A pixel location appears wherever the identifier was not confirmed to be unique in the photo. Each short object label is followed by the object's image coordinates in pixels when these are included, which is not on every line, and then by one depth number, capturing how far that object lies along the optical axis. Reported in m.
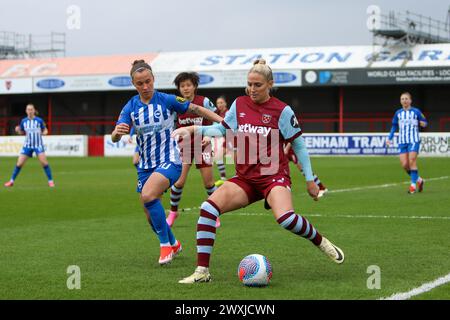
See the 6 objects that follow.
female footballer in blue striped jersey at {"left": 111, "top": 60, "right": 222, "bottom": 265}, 15.81
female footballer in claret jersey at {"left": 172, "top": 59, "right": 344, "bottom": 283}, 13.86
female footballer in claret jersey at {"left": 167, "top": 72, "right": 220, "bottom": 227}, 21.48
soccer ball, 12.98
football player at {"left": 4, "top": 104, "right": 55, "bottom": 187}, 40.06
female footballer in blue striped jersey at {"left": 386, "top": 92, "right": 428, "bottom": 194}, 33.63
